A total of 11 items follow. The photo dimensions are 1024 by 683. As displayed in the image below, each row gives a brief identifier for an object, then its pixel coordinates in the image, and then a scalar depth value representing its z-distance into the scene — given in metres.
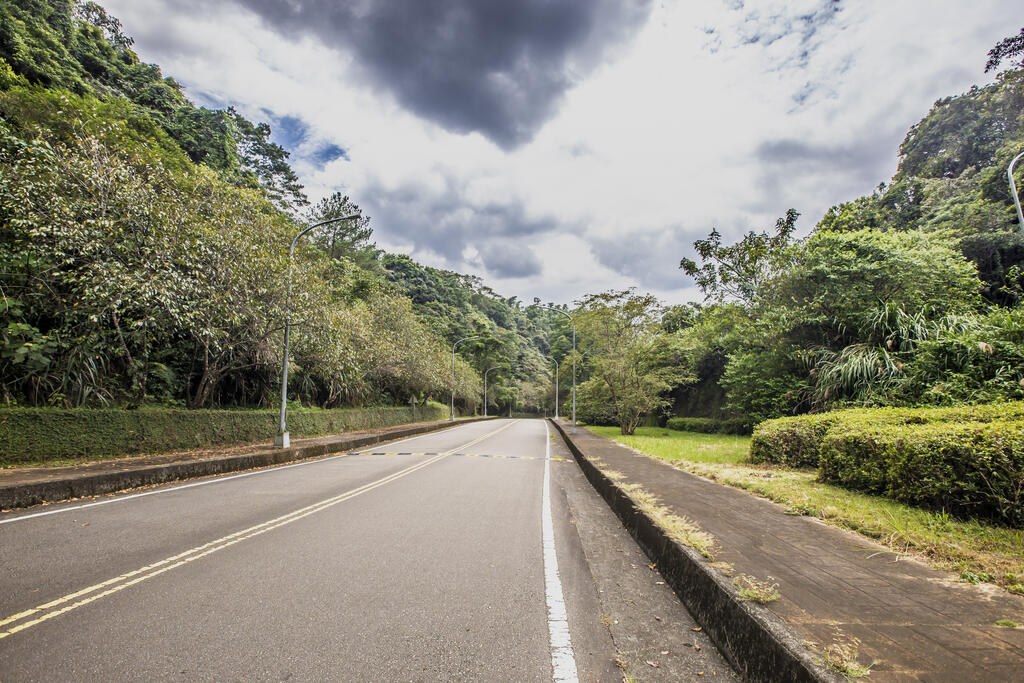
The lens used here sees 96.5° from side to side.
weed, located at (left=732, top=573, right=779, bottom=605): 2.81
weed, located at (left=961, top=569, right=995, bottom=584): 3.22
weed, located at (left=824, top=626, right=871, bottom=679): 2.03
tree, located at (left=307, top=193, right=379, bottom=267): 46.94
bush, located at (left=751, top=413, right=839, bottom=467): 8.61
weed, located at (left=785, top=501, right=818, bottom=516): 5.35
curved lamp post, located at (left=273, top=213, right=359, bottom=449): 13.15
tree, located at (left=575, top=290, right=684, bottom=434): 20.64
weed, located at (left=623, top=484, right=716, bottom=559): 3.98
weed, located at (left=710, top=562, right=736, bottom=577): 3.33
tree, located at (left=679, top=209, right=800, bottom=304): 17.03
